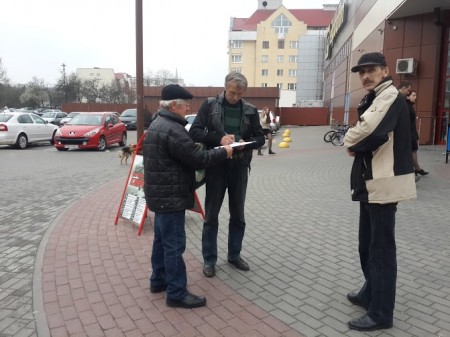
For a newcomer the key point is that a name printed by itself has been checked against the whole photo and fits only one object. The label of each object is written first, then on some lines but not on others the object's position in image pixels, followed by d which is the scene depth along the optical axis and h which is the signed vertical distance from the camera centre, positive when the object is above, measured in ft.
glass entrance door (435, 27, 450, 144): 50.88 +1.77
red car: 53.78 -3.21
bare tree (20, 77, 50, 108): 230.89 +6.21
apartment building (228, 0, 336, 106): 258.57 +37.46
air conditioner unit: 51.31 +5.48
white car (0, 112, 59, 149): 55.83 -3.17
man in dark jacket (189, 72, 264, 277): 13.35 -1.04
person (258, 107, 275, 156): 49.93 -1.29
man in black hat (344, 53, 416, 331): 9.80 -1.40
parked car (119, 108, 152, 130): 101.81 -2.93
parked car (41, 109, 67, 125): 114.93 -2.72
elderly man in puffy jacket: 11.23 -1.78
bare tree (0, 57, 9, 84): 189.57 +13.24
